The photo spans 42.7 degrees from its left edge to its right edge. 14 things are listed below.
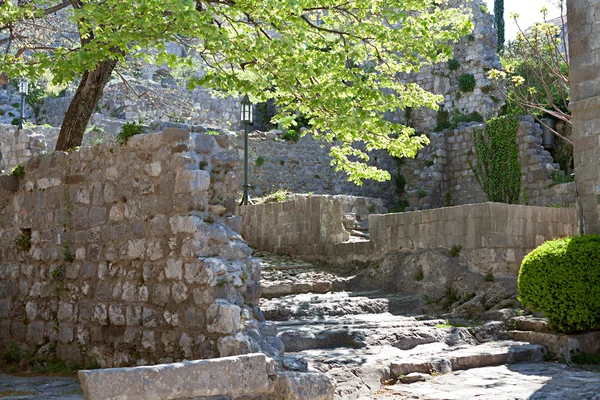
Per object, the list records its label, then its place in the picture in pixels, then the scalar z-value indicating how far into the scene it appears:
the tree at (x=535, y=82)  17.70
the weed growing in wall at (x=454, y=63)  23.81
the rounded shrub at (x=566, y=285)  9.20
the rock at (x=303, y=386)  6.18
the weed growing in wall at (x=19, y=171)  9.20
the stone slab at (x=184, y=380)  5.02
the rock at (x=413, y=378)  7.62
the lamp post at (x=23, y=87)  19.61
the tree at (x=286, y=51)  9.05
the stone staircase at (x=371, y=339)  7.47
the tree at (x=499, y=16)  32.88
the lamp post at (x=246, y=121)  16.03
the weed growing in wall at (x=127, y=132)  7.82
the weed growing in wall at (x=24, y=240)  9.02
